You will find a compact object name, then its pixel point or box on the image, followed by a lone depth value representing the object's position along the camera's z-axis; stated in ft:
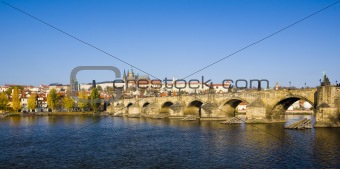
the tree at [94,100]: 336.20
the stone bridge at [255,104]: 138.51
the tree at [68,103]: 346.11
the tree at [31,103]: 340.39
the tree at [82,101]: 348.08
